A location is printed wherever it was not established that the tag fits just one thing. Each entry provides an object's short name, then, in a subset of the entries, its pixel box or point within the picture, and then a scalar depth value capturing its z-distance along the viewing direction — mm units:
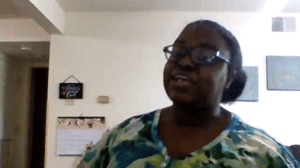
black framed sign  2555
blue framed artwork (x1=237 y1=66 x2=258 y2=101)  2492
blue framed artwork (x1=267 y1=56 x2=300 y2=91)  2523
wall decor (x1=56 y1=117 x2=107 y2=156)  2512
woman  461
